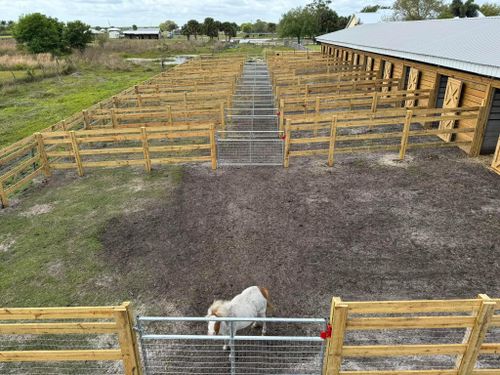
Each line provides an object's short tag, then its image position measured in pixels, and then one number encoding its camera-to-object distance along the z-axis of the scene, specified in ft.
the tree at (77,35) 160.56
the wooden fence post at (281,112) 43.88
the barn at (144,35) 397.39
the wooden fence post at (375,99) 47.52
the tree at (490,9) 228.24
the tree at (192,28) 329.11
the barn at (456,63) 33.58
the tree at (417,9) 214.69
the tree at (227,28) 338.34
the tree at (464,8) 258.98
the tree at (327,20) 274.57
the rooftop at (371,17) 193.61
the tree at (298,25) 244.83
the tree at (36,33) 130.72
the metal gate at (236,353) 15.08
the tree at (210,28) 313.94
